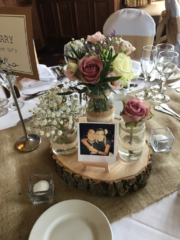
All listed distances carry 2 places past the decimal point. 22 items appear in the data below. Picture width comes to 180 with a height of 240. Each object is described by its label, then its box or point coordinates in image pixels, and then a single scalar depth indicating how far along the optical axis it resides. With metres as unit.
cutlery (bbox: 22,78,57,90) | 1.35
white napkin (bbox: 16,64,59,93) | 1.34
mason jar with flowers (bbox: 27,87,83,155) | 0.68
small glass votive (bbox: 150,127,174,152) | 0.83
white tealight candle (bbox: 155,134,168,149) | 0.83
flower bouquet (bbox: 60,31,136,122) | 0.58
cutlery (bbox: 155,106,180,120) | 1.07
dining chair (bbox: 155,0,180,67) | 2.08
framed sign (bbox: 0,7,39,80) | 0.65
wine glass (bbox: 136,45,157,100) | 1.10
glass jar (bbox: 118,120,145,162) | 0.72
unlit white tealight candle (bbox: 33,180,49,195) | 0.69
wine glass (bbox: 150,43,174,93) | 1.25
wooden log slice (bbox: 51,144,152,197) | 0.71
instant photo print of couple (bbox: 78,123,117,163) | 0.67
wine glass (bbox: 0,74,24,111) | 0.93
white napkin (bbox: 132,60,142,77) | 1.42
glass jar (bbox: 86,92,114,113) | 0.74
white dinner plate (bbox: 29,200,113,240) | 0.59
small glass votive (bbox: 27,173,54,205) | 0.67
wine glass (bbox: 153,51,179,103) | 1.08
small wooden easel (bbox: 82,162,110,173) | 0.72
